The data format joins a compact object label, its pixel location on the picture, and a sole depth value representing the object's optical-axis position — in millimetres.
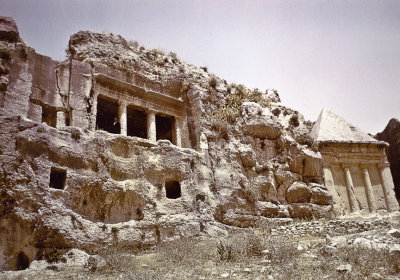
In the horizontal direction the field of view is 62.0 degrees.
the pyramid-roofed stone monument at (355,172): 17297
